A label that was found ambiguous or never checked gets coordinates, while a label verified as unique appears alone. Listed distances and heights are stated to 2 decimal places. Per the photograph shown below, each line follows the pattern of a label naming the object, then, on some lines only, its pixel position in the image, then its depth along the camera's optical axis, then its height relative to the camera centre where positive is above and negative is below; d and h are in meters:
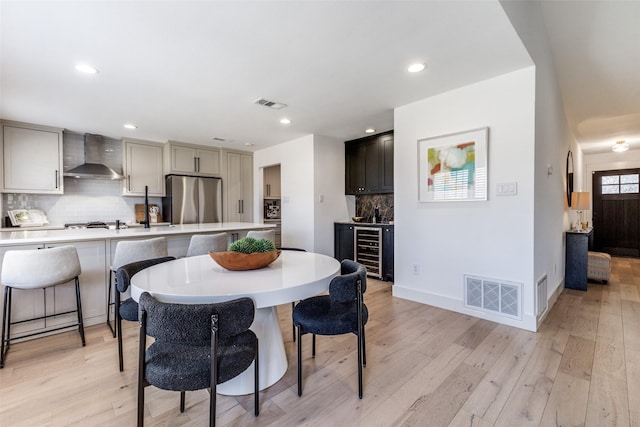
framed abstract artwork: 2.79 +0.42
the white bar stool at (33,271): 2.09 -0.43
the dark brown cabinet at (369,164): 4.62 +0.74
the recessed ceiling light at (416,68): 2.43 +1.19
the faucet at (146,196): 4.21 +0.25
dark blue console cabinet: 3.83 -0.72
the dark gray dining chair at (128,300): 1.71 -0.55
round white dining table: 1.32 -0.37
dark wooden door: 6.24 -0.13
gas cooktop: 4.47 -0.20
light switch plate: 2.60 +0.17
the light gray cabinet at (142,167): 4.83 +0.76
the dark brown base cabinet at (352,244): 4.23 -0.55
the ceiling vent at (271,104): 3.22 +1.20
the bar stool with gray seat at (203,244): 2.96 -0.34
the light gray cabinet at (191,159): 5.07 +0.94
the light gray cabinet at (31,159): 3.89 +0.75
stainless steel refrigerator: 5.05 +0.20
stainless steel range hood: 4.41 +0.75
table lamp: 4.20 +0.08
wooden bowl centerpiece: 1.73 -0.27
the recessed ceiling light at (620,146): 5.80 +1.21
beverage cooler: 4.35 -0.60
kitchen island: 2.38 -0.57
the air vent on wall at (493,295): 2.62 -0.82
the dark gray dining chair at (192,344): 1.11 -0.52
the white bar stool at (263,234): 3.18 -0.26
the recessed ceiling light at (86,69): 2.37 +1.19
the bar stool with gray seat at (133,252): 2.55 -0.36
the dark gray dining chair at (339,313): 1.52 -0.62
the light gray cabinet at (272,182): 6.29 +0.62
